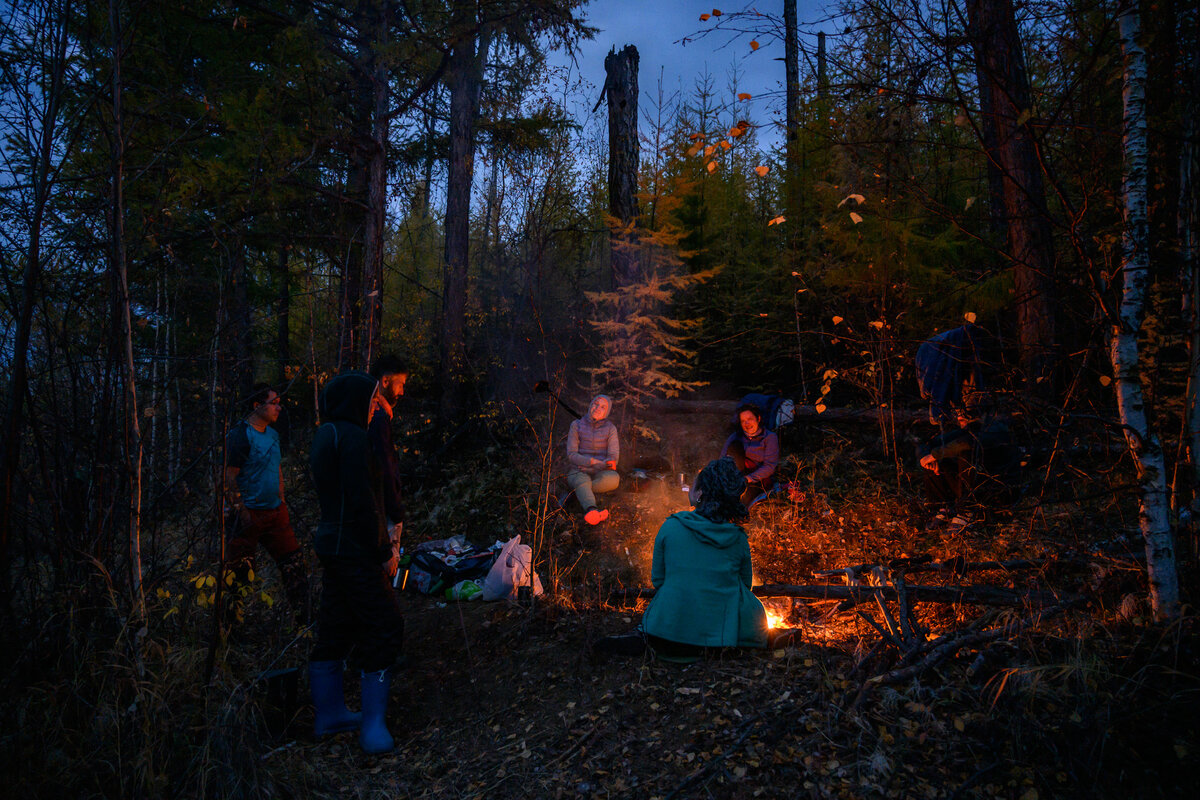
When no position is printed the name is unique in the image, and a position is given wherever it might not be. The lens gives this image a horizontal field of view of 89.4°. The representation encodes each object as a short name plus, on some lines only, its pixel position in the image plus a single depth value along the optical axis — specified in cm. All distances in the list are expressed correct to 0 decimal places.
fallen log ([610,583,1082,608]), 357
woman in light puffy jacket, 725
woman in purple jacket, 677
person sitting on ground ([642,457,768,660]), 366
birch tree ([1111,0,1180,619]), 291
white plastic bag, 530
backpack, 697
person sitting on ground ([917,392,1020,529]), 513
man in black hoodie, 335
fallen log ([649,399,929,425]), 788
